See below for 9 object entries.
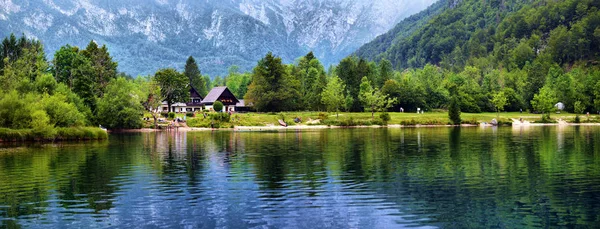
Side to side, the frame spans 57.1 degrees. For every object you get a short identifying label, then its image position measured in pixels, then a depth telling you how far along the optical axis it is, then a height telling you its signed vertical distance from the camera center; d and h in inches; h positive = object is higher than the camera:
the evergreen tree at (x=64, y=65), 4630.9 +527.9
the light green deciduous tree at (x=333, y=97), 5954.7 +248.9
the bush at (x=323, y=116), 5369.1 +37.6
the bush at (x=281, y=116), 5390.8 +49.7
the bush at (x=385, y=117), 5191.9 +11.1
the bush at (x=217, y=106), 6373.0 +195.9
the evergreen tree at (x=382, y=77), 7011.8 +528.1
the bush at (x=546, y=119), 5428.2 -54.6
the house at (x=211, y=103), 7160.4 +272.3
